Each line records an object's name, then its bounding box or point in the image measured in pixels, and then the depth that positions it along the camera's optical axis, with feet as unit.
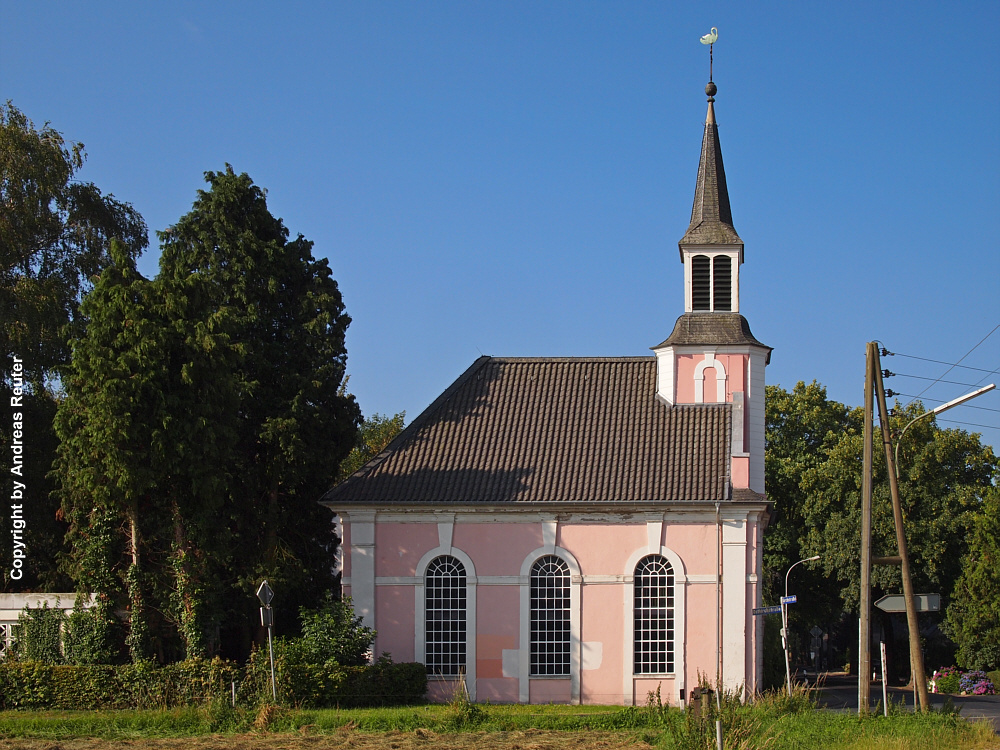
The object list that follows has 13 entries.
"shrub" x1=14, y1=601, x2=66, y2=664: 95.34
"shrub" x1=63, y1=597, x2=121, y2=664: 93.50
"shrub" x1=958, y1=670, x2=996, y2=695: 153.58
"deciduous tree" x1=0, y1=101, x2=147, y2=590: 114.11
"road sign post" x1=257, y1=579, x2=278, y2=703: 84.48
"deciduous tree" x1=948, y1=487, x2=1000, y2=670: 158.40
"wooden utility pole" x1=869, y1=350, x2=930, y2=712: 76.54
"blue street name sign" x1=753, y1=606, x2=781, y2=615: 85.58
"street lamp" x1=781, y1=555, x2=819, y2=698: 91.04
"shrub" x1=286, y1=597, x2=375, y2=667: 94.32
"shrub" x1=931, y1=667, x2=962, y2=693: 152.25
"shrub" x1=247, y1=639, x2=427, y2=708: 89.04
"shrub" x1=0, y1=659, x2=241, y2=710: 90.12
